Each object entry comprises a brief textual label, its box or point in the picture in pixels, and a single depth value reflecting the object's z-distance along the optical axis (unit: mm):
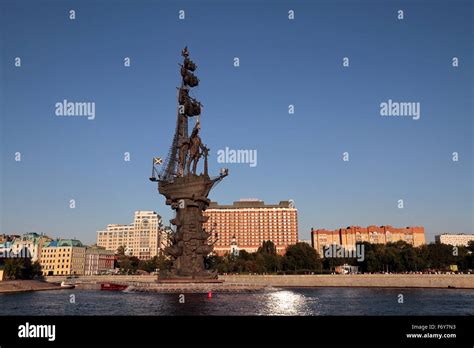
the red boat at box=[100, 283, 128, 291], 75600
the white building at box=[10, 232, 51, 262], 121112
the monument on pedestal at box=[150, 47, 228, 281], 70500
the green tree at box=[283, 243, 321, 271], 117125
